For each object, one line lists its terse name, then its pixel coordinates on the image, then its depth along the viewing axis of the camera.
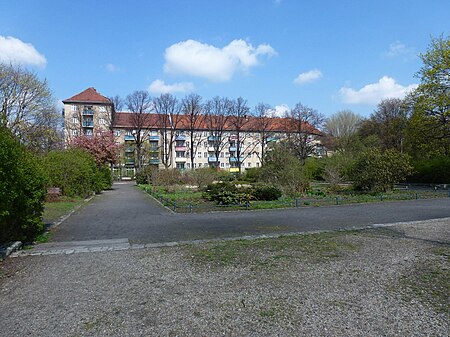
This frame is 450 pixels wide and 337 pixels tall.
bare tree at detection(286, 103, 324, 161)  50.94
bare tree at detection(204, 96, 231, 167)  64.25
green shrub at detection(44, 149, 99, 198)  19.00
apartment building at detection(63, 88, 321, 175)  59.78
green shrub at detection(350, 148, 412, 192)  19.97
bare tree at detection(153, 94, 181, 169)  61.88
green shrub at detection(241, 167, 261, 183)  37.36
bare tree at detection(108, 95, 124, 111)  56.97
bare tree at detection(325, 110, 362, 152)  53.21
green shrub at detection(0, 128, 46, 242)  5.88
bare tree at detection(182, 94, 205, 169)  62.53
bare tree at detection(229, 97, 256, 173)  63.95
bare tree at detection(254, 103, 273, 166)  62.50
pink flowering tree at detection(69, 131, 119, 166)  34.81
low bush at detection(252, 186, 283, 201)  16.52
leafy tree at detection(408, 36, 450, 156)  28.22
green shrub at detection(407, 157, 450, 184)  29.75
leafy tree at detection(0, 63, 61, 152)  26.30
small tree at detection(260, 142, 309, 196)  19.48
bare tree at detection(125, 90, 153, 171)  55.78
